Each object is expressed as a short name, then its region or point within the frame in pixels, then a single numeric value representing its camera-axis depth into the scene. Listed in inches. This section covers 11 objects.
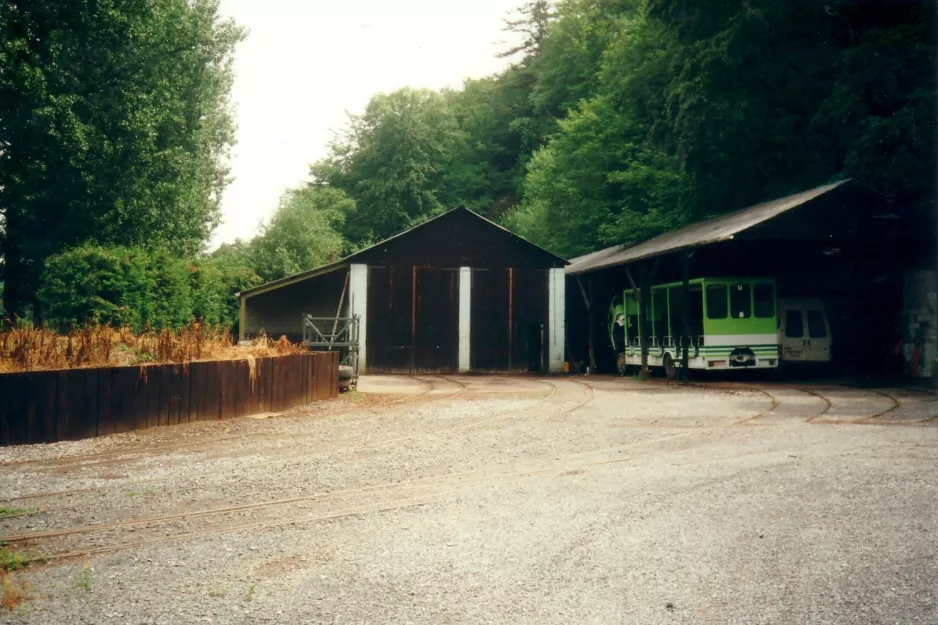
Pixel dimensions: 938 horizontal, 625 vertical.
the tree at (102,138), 1117.1
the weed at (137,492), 277.1
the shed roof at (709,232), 790.5
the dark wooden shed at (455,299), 1138.0
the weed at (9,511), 247.0
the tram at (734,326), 824.9
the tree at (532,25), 2817.4
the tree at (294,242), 2062.0
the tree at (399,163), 2443.4
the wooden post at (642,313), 965.2
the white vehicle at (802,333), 857.5
